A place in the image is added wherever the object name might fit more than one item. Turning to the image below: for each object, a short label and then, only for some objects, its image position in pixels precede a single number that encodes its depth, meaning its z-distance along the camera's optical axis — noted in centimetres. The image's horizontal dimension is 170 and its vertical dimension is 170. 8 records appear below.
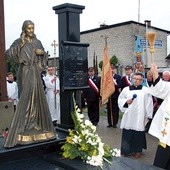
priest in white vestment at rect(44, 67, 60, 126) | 705
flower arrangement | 298
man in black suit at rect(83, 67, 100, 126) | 732
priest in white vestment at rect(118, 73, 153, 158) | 435
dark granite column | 377
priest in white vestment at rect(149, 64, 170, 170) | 334
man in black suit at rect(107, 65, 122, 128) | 697
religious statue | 312
